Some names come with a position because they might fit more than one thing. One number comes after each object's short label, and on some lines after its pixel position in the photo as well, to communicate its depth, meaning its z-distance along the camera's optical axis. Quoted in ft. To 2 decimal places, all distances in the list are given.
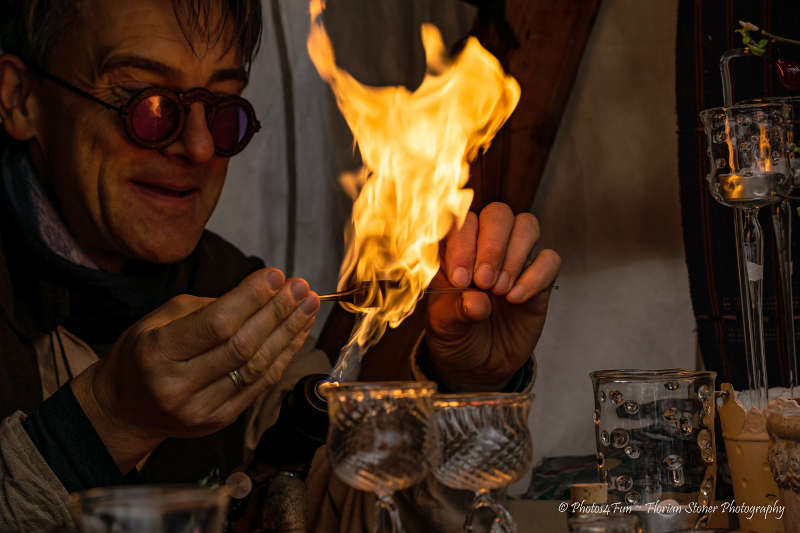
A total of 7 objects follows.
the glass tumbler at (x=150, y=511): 2.80
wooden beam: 10.64
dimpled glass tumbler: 4.67
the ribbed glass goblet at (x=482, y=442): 3.91
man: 7.23
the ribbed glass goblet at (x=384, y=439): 3.77
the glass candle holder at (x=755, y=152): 5.53
